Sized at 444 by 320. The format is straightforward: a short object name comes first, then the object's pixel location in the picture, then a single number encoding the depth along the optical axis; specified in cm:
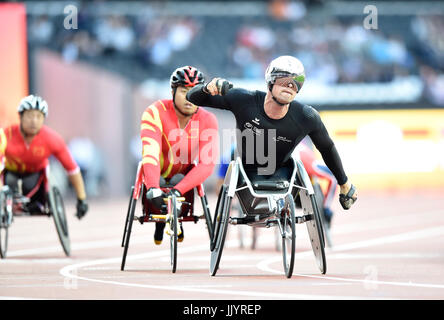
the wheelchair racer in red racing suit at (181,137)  1856
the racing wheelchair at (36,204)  2159
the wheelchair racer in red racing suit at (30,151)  2206
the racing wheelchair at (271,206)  1634
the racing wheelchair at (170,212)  1761
